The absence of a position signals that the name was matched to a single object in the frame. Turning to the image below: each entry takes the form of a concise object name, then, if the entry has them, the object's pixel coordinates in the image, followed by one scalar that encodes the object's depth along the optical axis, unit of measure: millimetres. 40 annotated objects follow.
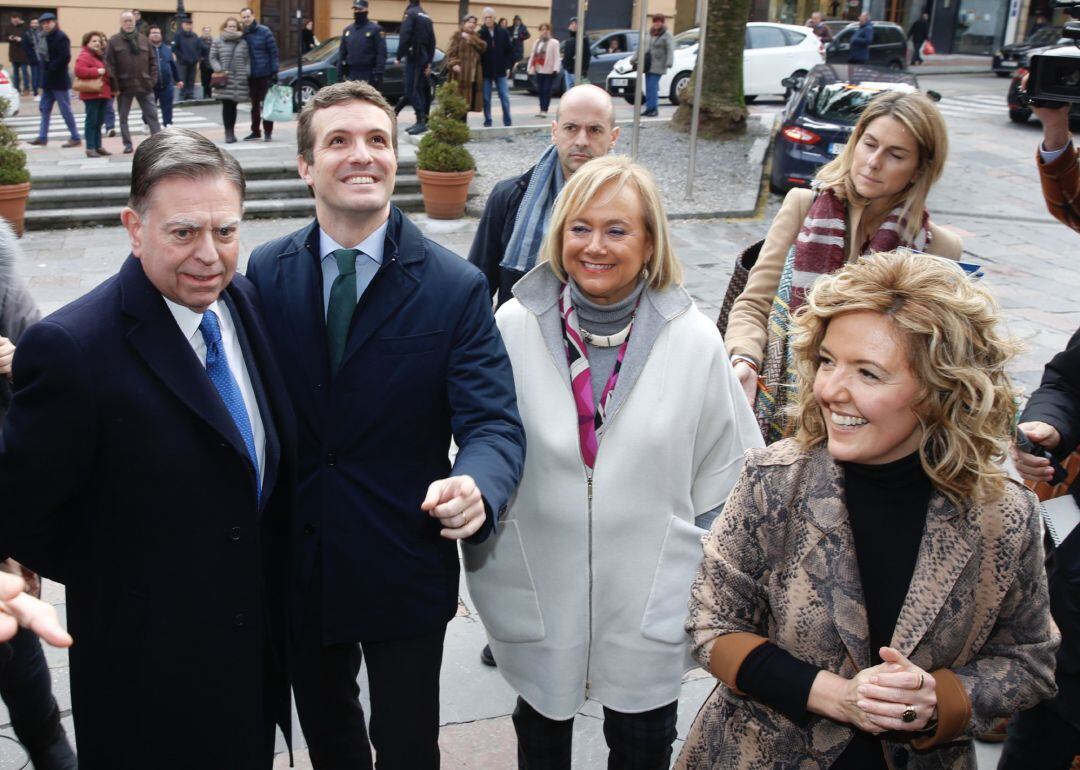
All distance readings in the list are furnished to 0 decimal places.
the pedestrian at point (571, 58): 20328
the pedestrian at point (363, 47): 13891
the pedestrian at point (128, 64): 12867
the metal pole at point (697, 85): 10273
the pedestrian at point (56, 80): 13391
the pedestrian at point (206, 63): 20609
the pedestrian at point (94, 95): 12305
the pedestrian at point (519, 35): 23375
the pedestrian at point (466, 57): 14094
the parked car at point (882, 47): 22812
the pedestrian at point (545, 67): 17178
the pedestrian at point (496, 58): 15969
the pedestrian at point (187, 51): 19750
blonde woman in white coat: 2527
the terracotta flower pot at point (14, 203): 9359
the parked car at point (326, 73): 18781
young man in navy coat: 2418
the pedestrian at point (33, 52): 20312
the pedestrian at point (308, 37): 21625
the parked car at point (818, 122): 11055
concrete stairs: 10242
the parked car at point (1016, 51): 21172
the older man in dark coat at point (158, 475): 1986
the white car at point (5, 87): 10636
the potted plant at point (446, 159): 10203
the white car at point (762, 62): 19922
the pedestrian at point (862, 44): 21797
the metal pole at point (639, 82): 10062
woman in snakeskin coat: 1888
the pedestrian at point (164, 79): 15281
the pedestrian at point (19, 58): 20766
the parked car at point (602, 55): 20953
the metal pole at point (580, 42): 10219
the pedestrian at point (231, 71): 13062
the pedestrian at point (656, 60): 17656
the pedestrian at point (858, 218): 3152
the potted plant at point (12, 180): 9328
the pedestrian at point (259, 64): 13227
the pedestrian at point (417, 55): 13305
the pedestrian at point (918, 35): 29672
